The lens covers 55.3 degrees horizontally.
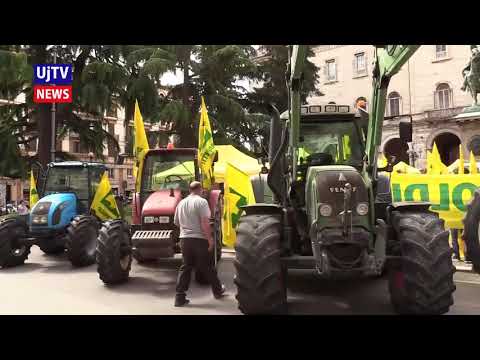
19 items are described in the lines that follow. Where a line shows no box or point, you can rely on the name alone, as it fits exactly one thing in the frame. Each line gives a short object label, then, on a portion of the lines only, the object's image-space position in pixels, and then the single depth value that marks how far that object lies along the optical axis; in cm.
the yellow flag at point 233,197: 1034
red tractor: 739
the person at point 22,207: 1862
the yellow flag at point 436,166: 1013
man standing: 640
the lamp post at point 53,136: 1589
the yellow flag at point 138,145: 884
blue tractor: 919
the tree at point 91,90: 1590
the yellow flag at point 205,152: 873
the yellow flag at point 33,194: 1230
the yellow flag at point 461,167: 976
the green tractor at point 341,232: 498
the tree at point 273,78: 1984
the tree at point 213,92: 1733
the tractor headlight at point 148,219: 787
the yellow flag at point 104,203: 1055
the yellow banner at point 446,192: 920
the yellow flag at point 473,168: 948
